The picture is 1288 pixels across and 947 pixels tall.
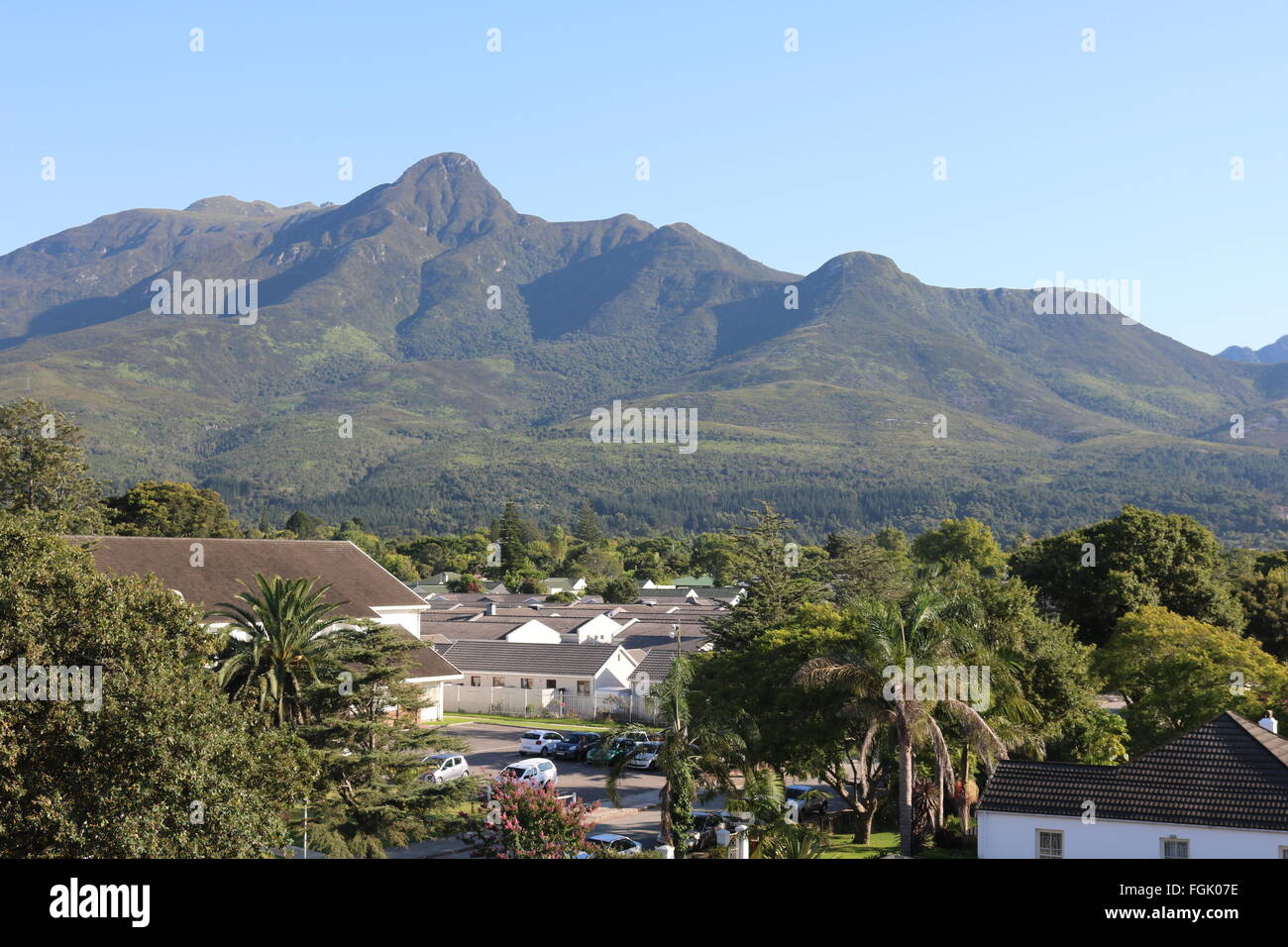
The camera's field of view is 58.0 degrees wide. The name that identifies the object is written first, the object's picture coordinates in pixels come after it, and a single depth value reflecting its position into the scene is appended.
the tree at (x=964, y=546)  123.18
